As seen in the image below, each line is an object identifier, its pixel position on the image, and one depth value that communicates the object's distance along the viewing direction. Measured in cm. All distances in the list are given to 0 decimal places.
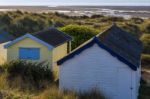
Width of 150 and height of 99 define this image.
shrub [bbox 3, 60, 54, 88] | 1411
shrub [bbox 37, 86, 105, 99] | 1064
